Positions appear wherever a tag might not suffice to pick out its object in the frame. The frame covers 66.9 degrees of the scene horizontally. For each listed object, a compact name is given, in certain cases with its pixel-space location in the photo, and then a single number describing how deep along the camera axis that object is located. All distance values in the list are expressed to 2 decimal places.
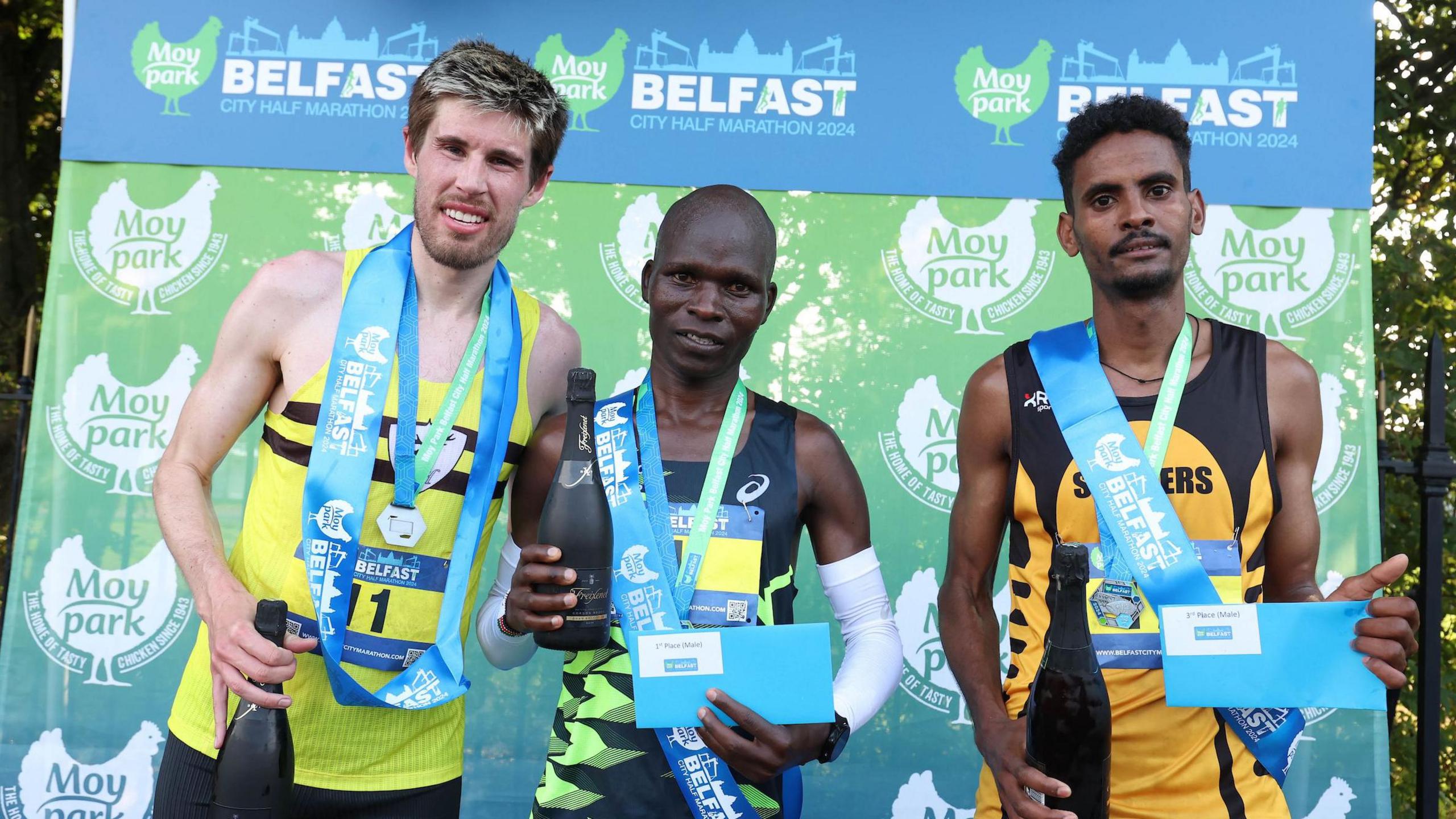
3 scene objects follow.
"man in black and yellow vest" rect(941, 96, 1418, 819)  2.01
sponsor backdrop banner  3.87
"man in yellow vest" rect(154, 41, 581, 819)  2.15
